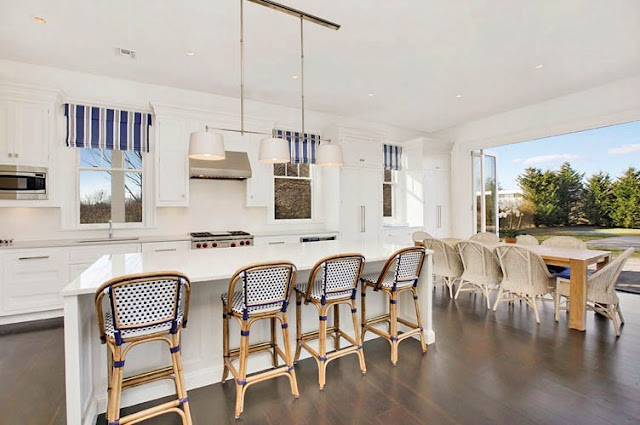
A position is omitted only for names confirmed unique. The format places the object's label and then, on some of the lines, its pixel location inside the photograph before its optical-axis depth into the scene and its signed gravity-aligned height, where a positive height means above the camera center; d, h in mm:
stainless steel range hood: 4293 +621
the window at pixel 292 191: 5402 +363
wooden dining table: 3248 -739
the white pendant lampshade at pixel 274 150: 2697 +531
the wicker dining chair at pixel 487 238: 4898 -431
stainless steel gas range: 4137 -363
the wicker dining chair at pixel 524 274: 3486 -724
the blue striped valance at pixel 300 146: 5379 +1146
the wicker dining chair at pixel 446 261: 4359 -698
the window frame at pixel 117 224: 4086 +170
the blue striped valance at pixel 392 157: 6391 +1121
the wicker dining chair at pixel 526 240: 4504 -432
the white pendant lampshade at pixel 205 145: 2447 +532
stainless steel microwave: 3512 +364
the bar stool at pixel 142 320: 1646 -590
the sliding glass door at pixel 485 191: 6520 +407
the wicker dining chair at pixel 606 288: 3145 -830
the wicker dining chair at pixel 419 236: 5246 -426
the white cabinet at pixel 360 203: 5414 +149
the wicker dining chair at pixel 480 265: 3939 -695
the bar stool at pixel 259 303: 1989 -604
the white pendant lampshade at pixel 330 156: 3035 +542
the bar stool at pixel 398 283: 2672 -629
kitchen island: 1666 -735
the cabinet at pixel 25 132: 3506 +933
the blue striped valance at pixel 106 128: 3977 +1119
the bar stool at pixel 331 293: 2295 -624
